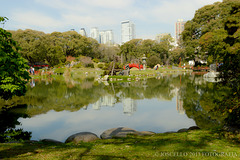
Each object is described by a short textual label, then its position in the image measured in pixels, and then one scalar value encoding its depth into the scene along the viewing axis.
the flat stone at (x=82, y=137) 6.04
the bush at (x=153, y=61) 55.57
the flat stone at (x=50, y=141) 6.00
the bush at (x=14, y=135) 6.59
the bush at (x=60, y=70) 43.06
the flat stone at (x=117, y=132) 6.47
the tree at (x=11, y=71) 8.69
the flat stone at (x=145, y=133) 6.45
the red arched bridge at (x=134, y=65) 42.98
